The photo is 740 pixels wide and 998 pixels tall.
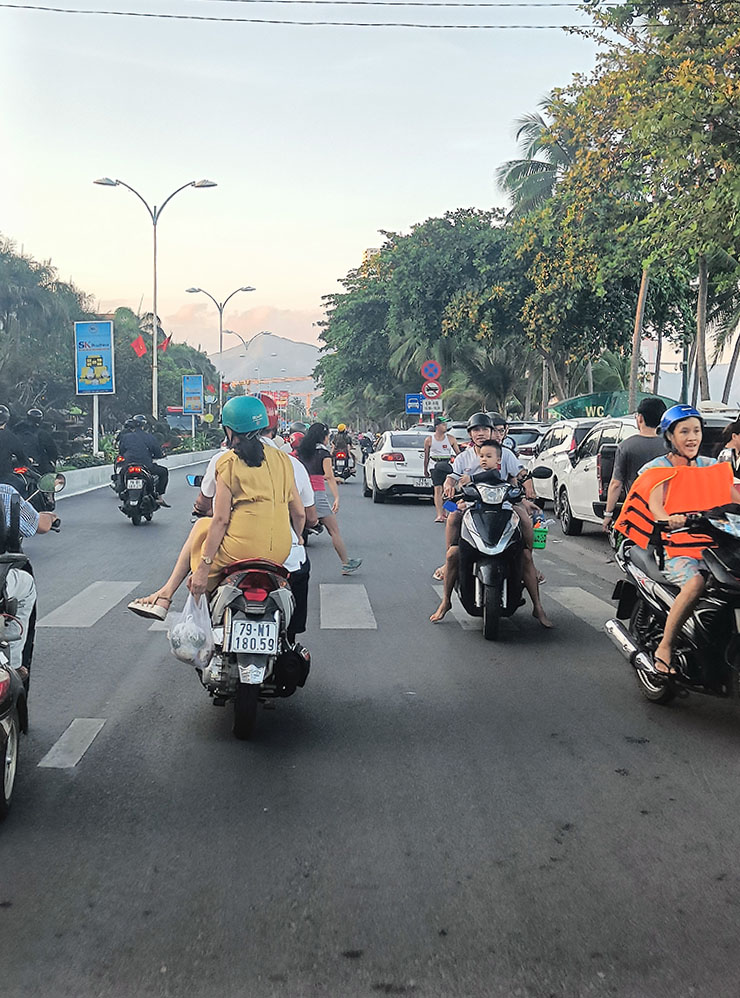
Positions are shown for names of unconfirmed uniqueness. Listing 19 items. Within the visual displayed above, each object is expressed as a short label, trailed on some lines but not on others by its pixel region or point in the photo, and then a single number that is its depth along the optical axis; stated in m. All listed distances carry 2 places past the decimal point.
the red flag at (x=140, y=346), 48.72
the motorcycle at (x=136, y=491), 18.86
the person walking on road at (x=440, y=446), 19.22
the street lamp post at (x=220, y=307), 68.44
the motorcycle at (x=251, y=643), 5.85
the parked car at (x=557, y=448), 19.59
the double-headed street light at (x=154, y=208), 41.06
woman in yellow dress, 6.12
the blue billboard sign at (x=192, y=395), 70.00
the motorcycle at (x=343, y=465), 31.67
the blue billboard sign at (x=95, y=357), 34.59
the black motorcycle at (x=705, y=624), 6.11
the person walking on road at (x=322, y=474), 12.45
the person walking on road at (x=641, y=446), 10.07
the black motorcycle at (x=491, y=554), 8.94
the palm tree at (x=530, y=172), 42.56
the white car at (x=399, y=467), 24.25
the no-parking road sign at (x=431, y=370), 34.81
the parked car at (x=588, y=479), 15.74
